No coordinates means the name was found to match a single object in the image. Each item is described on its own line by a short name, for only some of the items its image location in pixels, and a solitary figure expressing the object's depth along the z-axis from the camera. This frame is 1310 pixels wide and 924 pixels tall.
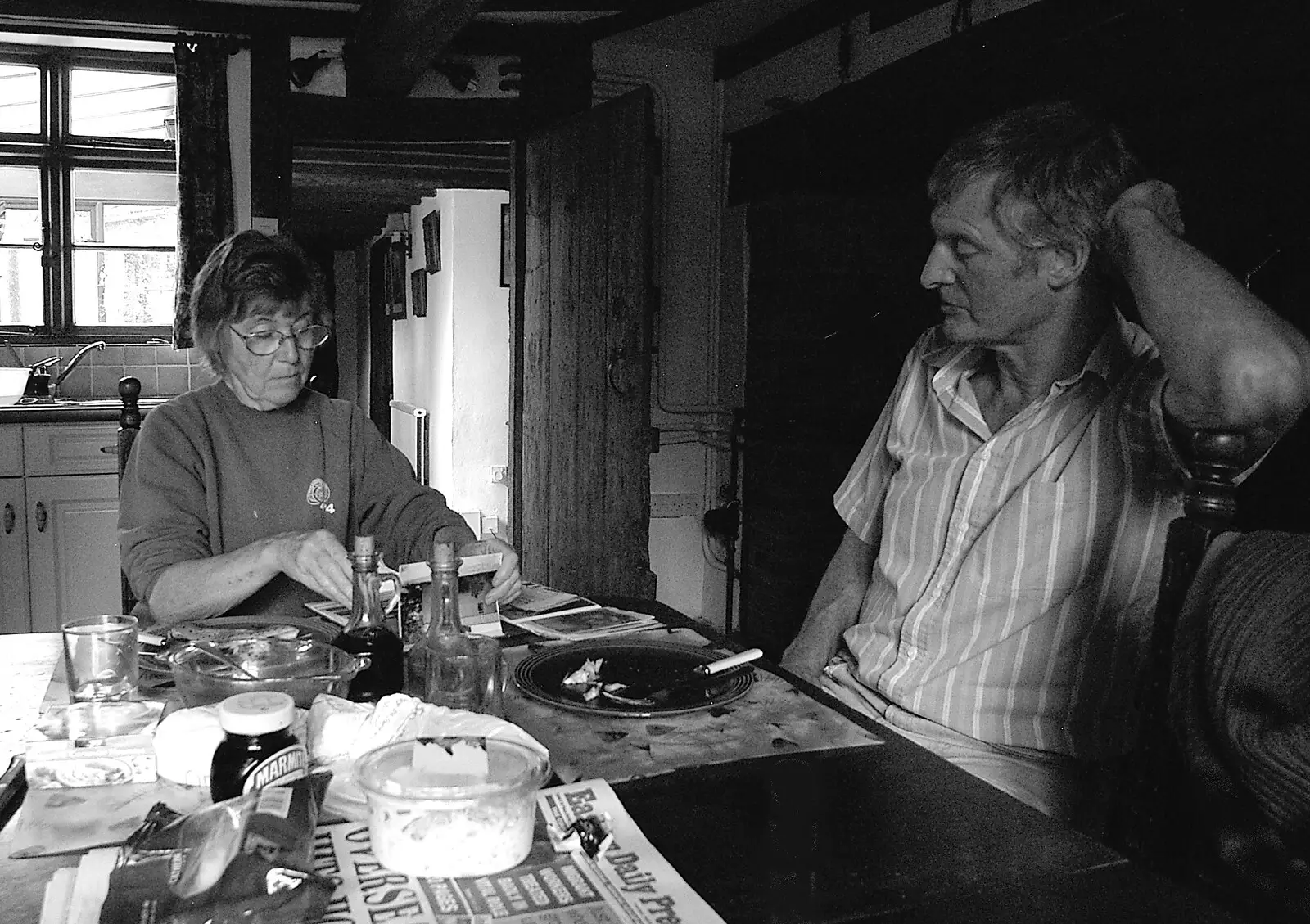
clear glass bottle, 1.11
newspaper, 0.73
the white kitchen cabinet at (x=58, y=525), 3.87
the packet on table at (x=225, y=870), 0.68
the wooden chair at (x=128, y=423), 2.18
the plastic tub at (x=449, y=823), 0.77
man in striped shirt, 1.46
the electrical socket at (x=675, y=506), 4.62
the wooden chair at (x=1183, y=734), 1.11
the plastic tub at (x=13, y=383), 4.40
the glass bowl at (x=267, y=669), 1.01
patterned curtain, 3.90
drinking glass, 1.14
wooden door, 3.93
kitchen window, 4.55
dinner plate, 1.17
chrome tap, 4.56
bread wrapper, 0.95
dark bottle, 1.17
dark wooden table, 0.76
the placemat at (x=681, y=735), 1.03
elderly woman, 1.62
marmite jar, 0.81
